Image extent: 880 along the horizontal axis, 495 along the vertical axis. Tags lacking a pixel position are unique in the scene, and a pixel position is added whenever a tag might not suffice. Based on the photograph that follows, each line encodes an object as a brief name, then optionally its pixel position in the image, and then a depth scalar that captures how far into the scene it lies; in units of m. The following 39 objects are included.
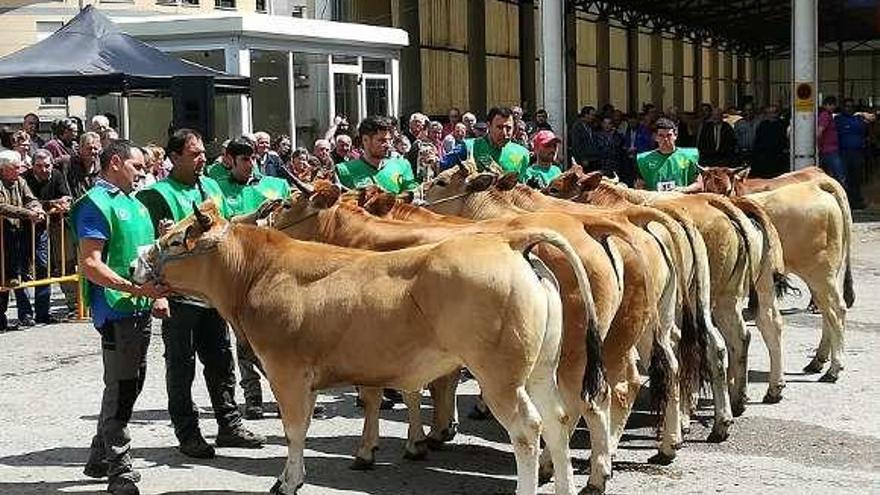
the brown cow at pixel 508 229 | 7.35
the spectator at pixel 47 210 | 14.38
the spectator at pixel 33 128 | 17.16
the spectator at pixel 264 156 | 13.71
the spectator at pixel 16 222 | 13.83
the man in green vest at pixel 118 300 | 7.22
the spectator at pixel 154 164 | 13.28
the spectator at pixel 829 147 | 24.36
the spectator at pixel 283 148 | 15.57
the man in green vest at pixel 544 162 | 11.18
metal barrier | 13.86
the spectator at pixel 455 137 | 16.58
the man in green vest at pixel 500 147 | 11.23
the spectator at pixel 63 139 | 16.25
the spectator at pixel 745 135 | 27.71
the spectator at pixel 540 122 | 18.59
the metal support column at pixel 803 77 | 22.25
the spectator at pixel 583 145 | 21.67
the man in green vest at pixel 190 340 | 8.16
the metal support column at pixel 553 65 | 21.22
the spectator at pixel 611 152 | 22.03
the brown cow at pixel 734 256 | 9.27
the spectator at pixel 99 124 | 15.55
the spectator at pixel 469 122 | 18.41
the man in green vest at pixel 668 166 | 11.91
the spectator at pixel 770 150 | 26.53
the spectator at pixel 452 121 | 19.94
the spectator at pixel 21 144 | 15.35
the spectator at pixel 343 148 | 13.73
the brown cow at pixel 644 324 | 7.73
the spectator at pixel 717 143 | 26.59
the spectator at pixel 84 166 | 14.35
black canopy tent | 16.02
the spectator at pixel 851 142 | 25.06
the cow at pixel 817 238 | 10.62
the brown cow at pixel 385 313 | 6.45
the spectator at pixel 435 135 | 16.41
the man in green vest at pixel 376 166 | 10.20
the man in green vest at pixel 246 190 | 9.20
